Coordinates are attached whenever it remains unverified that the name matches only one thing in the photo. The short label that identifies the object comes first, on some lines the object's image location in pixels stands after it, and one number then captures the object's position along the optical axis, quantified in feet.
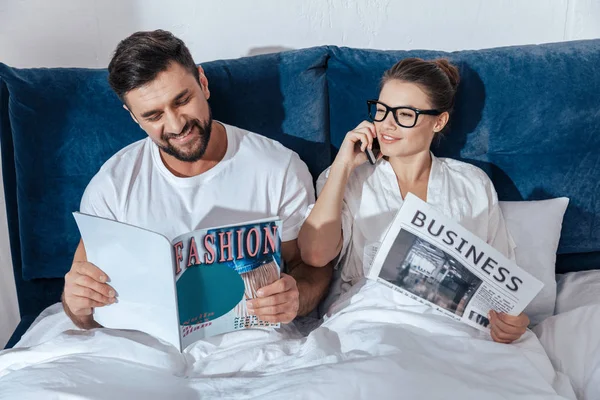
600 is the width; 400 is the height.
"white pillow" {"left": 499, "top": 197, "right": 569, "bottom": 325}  5.85
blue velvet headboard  5.66
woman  5.27
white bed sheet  4.91
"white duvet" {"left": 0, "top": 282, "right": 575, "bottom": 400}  4.30
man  4.97
